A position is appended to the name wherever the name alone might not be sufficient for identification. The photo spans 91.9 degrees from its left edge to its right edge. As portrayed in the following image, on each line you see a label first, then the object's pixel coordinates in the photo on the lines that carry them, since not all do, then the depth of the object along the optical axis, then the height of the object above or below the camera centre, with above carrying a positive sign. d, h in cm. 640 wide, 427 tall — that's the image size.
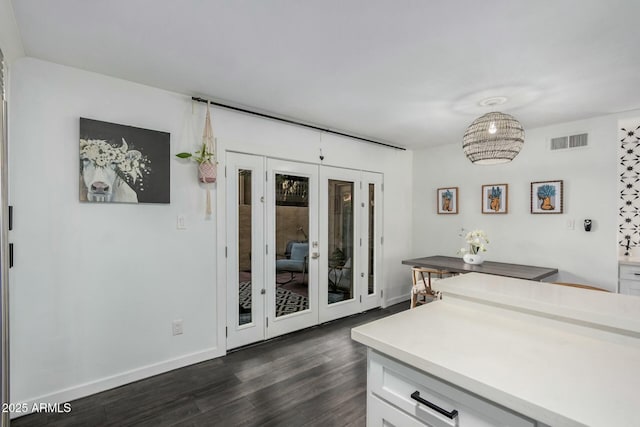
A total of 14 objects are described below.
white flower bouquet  361 -35
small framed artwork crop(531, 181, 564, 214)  348 +20
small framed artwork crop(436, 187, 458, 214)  439 +19
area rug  313 -99
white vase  360 -53
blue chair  342 -55
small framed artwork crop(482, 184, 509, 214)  392 +20
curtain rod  276 +99
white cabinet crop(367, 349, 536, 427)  91 -63
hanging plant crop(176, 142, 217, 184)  271 +42
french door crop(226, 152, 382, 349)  308 -37
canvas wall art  227 +38
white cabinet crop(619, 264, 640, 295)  302 -64
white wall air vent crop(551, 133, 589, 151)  332 +80
